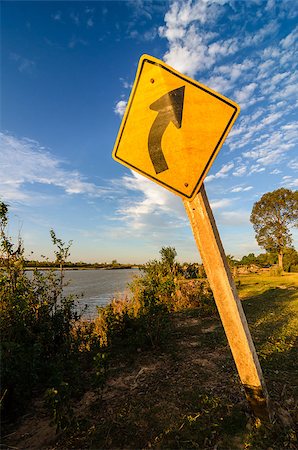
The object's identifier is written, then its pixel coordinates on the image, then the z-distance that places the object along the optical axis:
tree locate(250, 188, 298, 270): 30.25
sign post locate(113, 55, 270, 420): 1.84
